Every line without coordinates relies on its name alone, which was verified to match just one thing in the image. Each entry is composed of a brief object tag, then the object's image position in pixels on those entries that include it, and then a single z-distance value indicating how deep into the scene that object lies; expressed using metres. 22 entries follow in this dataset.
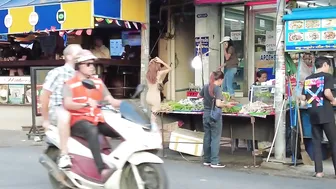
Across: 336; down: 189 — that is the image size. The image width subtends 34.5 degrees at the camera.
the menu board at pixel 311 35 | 8.91
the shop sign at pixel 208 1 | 12.97
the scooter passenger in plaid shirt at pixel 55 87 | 7.17
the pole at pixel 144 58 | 13.30
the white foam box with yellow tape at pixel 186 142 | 10.74
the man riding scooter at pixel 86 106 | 6.36
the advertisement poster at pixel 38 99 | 13.19
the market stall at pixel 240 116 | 10.11
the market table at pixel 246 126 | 10.27
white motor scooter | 5.98
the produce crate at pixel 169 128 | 11.34
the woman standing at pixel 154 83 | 12.09
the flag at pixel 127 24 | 13.52
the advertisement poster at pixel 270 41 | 13.92
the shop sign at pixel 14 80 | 15.68
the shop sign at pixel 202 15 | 14.34
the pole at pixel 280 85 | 9.78
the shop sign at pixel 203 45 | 14.36
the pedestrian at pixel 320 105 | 8.73
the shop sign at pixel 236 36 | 14.49
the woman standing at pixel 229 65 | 13.45
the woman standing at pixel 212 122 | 9.66
